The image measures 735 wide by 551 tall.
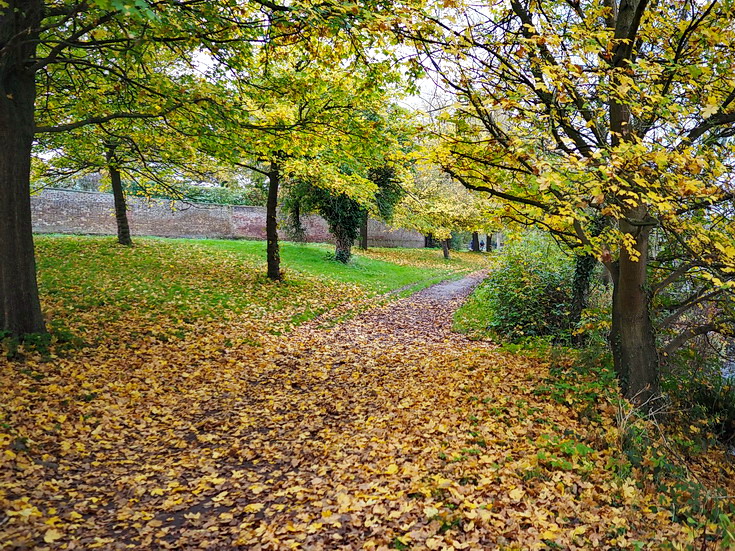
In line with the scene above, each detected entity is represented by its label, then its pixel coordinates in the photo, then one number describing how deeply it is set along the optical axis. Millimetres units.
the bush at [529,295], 10438
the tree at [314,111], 8078
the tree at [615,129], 4680
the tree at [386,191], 22703
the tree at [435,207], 27612
